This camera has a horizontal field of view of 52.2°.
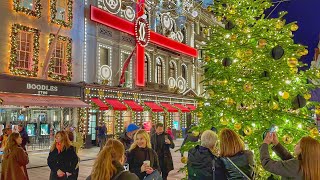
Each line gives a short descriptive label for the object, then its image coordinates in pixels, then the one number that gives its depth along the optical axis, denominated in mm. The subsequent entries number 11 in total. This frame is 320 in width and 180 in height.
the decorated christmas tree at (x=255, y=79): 6836
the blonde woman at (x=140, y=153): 5602
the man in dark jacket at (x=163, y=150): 8906
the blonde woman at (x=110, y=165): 3469
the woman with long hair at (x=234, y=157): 4477
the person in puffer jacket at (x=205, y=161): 4668
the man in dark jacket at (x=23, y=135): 13803
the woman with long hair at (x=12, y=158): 6876
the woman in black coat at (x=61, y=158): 6914
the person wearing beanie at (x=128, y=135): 7332
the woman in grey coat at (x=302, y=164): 3705
